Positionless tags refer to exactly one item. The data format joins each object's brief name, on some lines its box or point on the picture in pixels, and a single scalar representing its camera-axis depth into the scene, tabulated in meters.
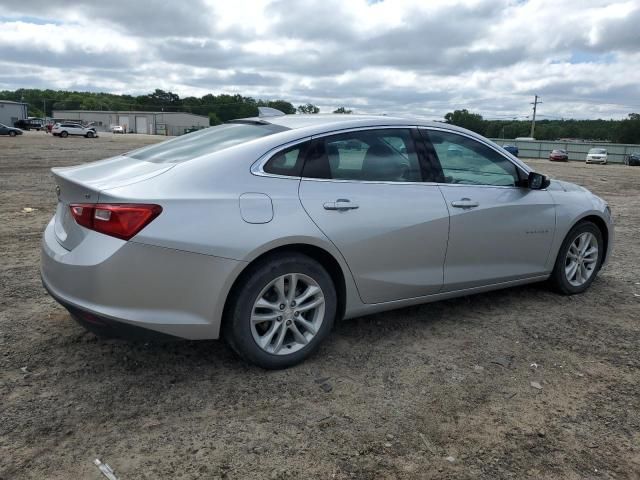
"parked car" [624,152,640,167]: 48.15
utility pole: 90.31
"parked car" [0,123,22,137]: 51.99
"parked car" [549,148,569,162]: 52.50
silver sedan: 3.01
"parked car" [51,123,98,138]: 56.28
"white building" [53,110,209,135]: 106.76
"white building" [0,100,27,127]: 80.25
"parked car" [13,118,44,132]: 76.62
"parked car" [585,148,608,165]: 49.53
